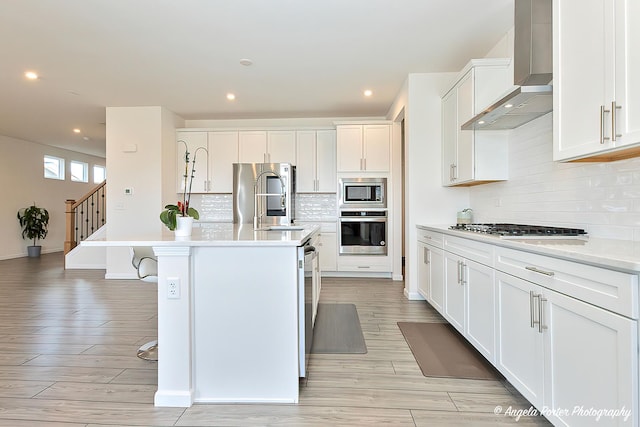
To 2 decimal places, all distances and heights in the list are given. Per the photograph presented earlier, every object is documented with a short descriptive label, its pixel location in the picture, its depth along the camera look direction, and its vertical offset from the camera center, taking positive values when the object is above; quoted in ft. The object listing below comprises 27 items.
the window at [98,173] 32.53 +4.03
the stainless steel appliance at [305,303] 6.35 -1.89
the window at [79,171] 29.67 +3.91
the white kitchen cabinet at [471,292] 6.82 -1.84
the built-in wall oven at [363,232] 16.47 -0.93
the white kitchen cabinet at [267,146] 17.78 +3.57
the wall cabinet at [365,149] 16.61 +3.19
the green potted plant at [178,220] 6.91 -0.13
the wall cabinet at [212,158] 17.99 +3.02
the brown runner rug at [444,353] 7.16 -3.38
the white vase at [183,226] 6.89 -0.25
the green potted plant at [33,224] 24.02 -0.71
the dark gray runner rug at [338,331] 8.45 -3.37
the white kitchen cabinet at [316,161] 17.69 +2.76
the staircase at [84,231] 19.90 -1.20
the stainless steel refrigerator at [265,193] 16.88 +1.04
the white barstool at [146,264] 7.54 -1.15
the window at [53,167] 26.84 +3.84
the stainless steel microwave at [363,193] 16.53 +1.00
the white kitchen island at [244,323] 6.10 -2.00
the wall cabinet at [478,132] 9.73 +2.70
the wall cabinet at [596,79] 4.58 +2.04
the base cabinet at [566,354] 3.70 -1.92
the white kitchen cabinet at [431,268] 10.05 -1.81
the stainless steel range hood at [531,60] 6.79 +3.19
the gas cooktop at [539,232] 6.61 -0.40
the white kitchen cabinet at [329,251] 16.93 -1.92
